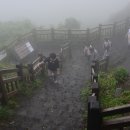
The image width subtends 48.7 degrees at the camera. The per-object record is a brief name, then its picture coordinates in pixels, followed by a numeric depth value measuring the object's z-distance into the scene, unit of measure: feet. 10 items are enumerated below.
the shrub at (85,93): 22.28
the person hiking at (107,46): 38.01
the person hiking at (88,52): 37.82
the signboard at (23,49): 38.24
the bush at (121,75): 23.50
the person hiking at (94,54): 37.75
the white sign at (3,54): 35.26
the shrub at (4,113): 18.35
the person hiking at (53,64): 26.47
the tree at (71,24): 57.43
